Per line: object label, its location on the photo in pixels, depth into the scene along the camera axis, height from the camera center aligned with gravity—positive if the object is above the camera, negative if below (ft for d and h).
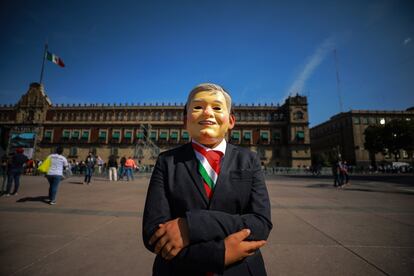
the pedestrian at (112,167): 41.19 -1.74
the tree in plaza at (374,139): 117.39 +15.13
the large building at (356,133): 143.13 +24.13
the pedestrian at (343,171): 31.48 -1.45
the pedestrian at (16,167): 20.52 -1.07
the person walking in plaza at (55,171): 16.69 -1.21
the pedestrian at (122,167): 46.92 -1.94
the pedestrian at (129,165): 42.29 -1.28
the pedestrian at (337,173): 31.39 -1.78
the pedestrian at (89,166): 32.65 -1.29
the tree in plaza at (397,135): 110.22 +16.43
